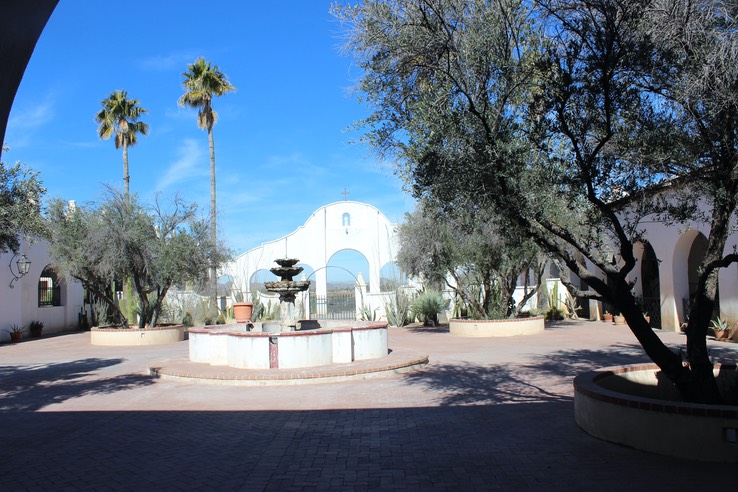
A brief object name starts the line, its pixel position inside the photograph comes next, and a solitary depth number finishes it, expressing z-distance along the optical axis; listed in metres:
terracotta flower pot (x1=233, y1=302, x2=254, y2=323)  24.48
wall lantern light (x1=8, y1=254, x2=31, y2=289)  22.83
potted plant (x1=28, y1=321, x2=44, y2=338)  26.14
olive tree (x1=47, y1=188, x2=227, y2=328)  20.27
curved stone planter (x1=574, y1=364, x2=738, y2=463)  5.45
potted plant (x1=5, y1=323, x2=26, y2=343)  24.05
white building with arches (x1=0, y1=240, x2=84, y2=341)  24.36
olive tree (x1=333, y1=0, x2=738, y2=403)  6.03
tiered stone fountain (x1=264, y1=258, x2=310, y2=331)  15.31
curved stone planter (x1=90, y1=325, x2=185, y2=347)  21.14
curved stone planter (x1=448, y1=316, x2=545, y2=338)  20.61
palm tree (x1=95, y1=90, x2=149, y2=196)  30.64
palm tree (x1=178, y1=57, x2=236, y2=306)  31.27
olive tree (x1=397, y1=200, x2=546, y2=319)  20.75
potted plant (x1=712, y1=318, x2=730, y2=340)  16.12
